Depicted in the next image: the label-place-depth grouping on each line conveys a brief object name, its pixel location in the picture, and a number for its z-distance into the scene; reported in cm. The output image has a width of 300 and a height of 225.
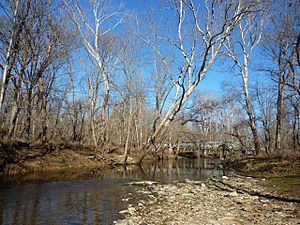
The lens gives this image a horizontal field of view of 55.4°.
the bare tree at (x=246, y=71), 2575
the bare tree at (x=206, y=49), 1939
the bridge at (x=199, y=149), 4569
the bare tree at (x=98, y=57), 2653
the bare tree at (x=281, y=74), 2248
